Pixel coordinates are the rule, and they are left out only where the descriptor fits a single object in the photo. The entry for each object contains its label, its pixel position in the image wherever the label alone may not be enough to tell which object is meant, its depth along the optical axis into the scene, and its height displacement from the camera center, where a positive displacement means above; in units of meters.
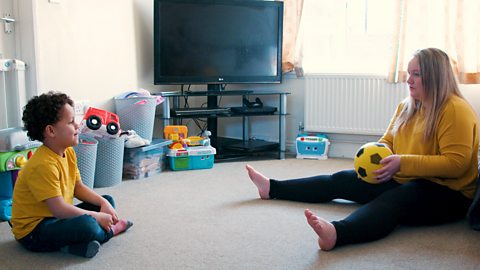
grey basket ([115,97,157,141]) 3.21 -0.32
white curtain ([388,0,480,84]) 3.32 +0.22
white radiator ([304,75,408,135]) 3.65 -0.28
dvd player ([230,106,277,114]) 3.74 -0.34
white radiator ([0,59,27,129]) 2.51 -0.17
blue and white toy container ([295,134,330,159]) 3.77 -0.61
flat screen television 3.58 +0.16
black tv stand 3.67 -0.43
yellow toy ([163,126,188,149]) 3.42 -0.49
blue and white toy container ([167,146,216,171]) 3.34 -0.62
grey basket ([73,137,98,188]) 2.69 -0.51
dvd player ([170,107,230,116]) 3.57 -0.34
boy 1.76 -0.47
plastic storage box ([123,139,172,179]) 3.10 -0.60
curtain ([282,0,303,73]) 3.89 +0.24
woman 1.89 -0.38
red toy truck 2.79 -0.34
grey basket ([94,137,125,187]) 2.87 -0.56
